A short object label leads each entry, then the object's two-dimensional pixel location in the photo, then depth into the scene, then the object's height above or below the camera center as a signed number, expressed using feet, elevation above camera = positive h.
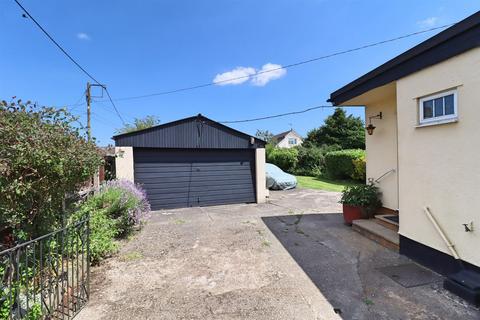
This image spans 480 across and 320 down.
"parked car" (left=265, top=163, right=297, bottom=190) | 41.46 -3.81
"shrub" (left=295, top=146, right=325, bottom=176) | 62.54 -0.83
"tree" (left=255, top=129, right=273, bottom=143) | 115.63 +12.16
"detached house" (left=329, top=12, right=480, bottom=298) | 9.16 +0.60
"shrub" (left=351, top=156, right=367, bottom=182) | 43.05 -2.16
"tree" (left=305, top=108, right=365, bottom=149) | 80.07 +8.74
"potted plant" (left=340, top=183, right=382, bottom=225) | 17.70 -3.30
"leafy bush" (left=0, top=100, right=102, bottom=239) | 6.68 -0.01
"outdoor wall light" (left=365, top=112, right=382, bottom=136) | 18.23 +2.36
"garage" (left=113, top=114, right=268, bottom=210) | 26.37 -0.34
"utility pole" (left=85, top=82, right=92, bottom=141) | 42.24 +11.43
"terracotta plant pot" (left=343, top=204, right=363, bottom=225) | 17.94 -4.16
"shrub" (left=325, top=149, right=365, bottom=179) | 46.19 -1.33
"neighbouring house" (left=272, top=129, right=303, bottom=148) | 130.93 +10.63
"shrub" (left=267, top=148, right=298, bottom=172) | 63.41 +0.13
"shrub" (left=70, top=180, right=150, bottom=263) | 12.56 -3.34
